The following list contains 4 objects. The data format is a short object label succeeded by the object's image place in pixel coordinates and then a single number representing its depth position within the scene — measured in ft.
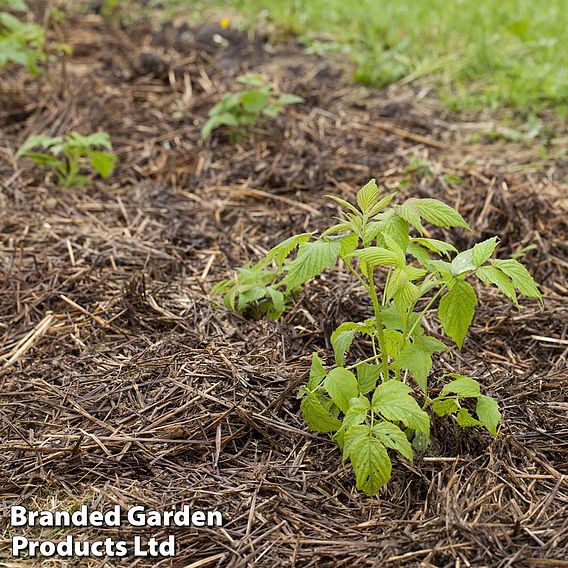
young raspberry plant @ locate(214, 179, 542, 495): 6.04
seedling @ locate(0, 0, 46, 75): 14.48
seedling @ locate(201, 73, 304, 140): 13.15
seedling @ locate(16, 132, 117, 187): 11.73
